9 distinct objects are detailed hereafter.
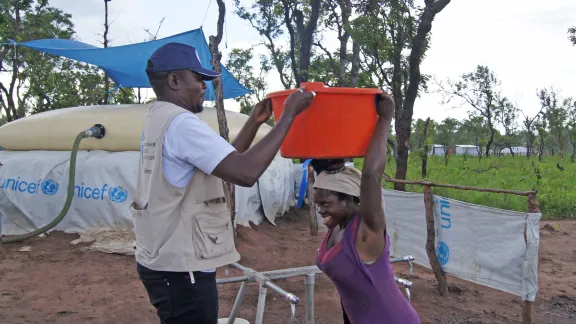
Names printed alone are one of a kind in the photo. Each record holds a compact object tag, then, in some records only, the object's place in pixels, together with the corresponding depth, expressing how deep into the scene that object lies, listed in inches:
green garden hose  234.1
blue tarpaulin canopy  249.3
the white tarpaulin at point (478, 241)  141.2
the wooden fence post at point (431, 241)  172.4
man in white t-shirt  57.0
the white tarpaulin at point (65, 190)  252.2
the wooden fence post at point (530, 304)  138.6
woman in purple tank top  58.9
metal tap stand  92.5
